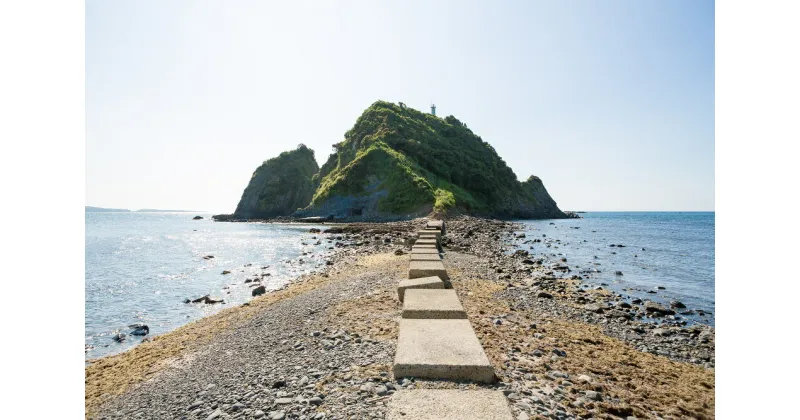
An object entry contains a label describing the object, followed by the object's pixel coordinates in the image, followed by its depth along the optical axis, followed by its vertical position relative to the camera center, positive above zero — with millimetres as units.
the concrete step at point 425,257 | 11416 -1473
